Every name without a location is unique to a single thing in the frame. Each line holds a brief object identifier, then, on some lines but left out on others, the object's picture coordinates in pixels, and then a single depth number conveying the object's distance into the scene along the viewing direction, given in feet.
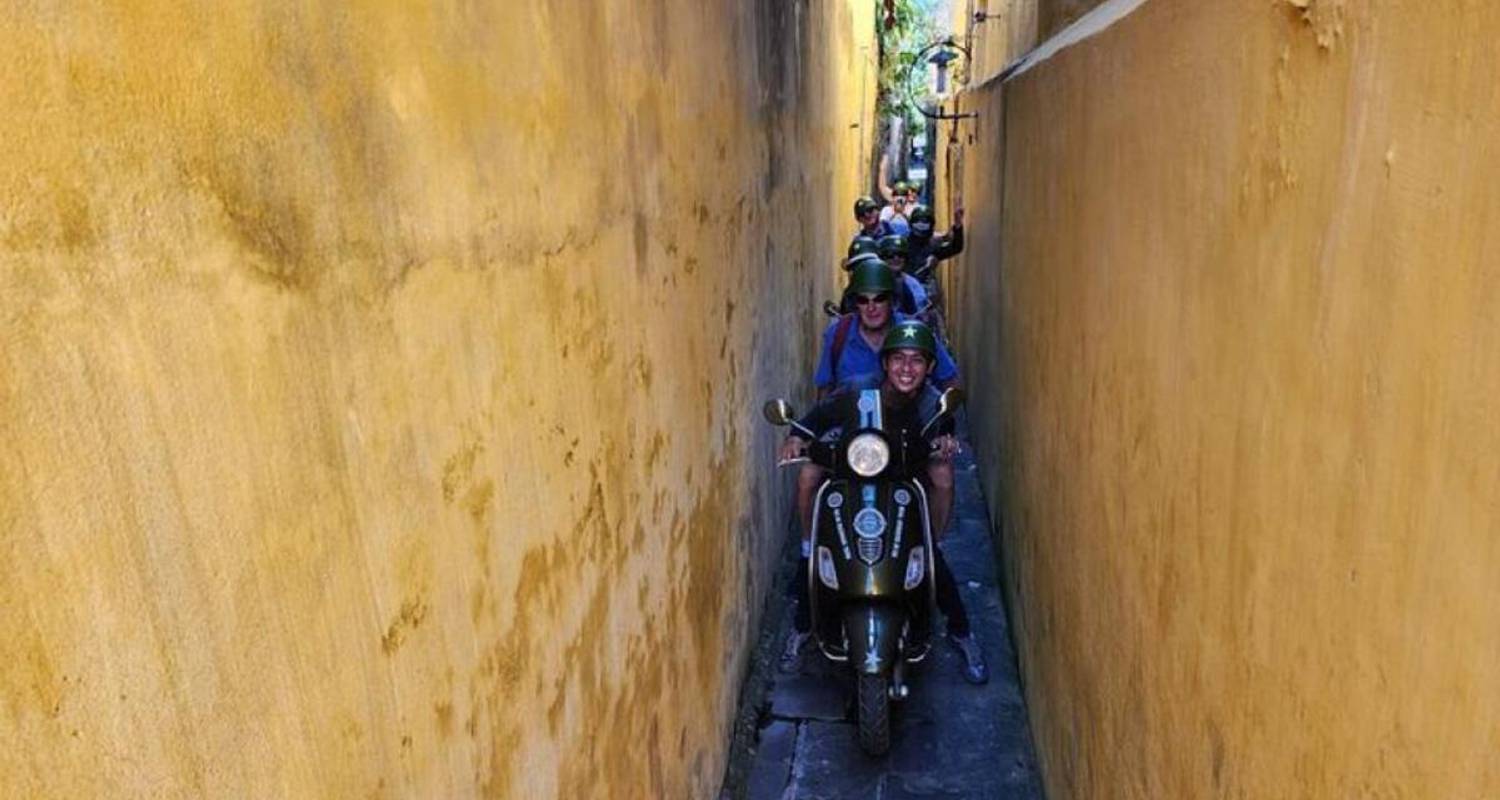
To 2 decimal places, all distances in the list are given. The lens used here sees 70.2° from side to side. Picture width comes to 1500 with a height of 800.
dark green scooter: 14.07
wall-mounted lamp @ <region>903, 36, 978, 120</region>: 36.08
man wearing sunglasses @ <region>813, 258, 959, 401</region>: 18.43
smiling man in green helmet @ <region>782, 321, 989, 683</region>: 15.23
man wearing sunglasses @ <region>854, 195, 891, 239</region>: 40.32
